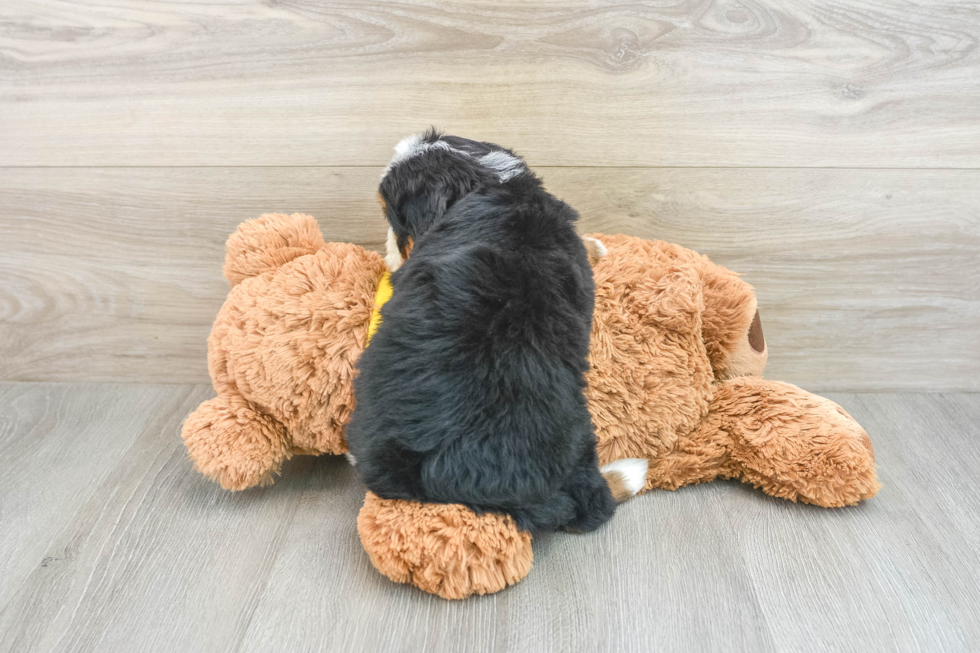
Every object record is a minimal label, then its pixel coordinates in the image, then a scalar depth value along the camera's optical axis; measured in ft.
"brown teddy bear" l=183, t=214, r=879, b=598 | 2.27
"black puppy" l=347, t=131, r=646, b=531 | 1.81
